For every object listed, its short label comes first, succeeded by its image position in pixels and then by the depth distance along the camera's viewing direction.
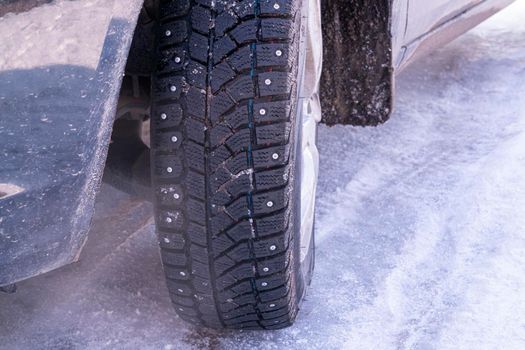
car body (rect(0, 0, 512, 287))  1.32
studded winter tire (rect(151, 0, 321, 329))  1.49
